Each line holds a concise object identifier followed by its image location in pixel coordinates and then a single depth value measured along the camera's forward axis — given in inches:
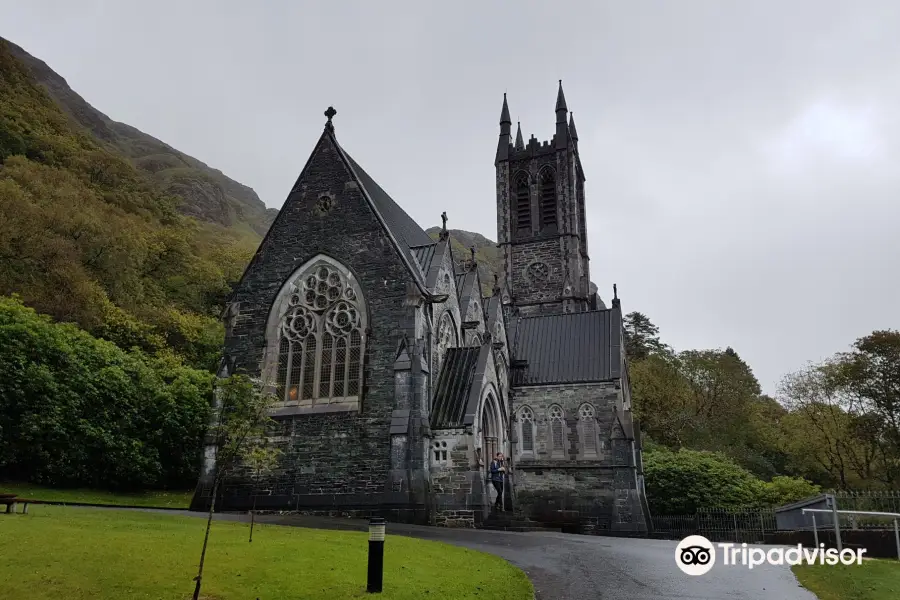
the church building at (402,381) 870.4
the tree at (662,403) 2155.5
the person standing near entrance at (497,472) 938.1
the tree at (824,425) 1792.6
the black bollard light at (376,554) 383.6
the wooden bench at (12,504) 581.1
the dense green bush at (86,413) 934.4
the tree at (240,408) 468.8
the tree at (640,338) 3137.3
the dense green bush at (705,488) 1323.8
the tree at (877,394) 1678.2
